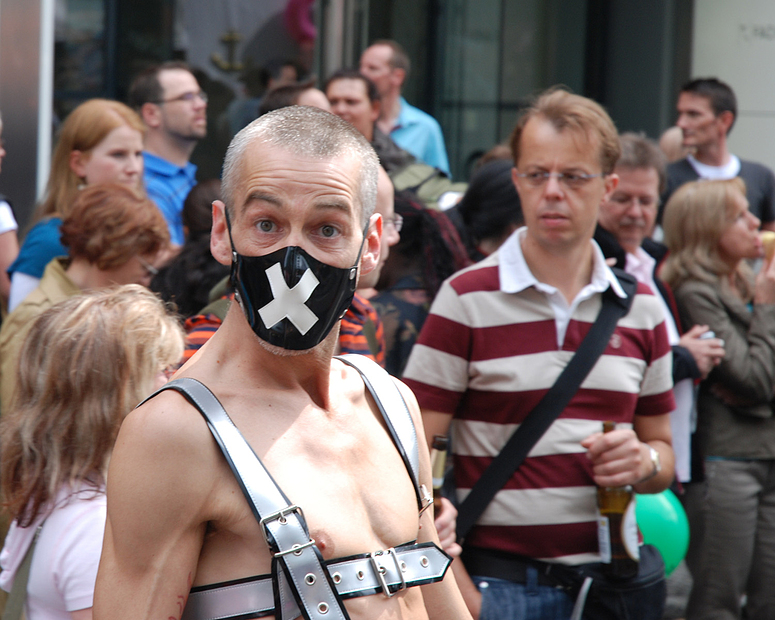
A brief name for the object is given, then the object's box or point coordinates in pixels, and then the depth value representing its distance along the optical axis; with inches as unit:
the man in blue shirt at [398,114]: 286.4
